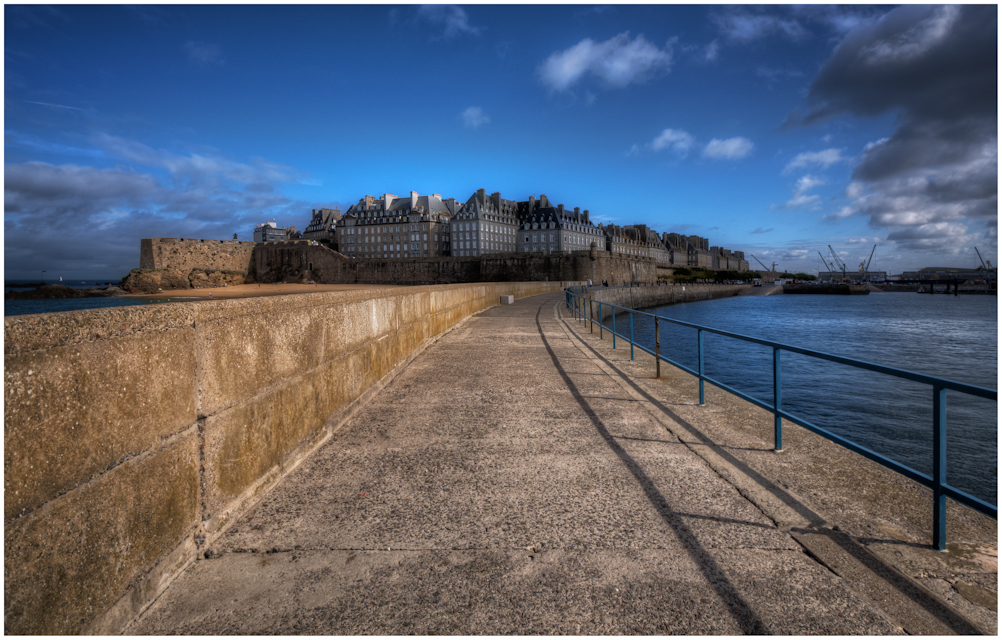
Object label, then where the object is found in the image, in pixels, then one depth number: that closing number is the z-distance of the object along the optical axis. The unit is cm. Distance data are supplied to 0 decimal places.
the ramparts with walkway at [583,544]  212
